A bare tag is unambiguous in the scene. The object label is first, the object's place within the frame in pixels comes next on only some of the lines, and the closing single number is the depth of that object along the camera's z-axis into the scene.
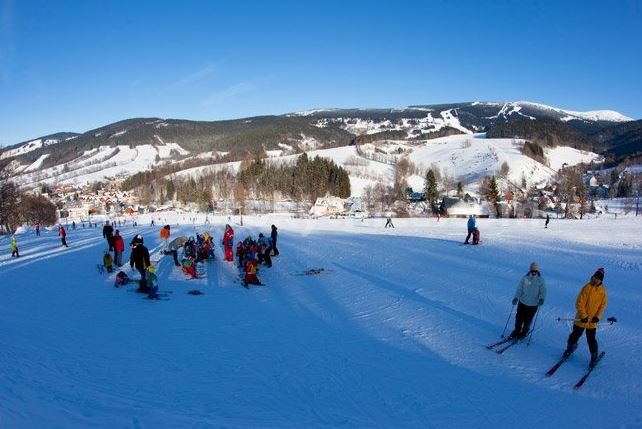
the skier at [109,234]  17.66
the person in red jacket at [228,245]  17.93
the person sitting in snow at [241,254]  16.44
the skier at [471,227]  21.83
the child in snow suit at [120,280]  13.47
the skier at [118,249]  16.30
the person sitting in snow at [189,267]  14.94
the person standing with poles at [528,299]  7.98
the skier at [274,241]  18.75
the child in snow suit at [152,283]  12.02
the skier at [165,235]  20.05
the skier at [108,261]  15.44
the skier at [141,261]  12.60
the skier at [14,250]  19.79
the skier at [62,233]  22.98
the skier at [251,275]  13.67
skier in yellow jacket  6.94
